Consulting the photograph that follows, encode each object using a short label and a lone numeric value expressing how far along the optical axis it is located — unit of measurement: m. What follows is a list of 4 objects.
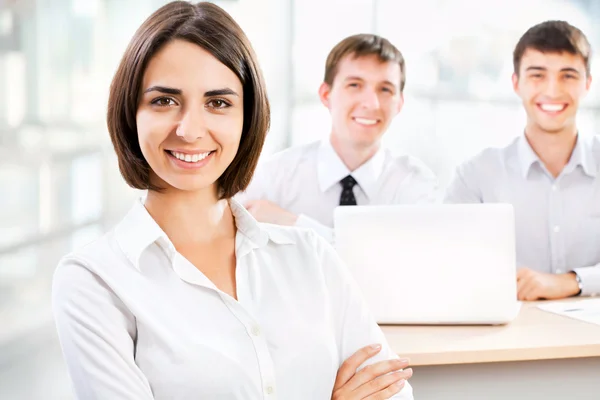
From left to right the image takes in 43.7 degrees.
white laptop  2.12
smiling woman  1.31
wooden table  1.91
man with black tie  3.31
